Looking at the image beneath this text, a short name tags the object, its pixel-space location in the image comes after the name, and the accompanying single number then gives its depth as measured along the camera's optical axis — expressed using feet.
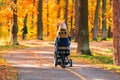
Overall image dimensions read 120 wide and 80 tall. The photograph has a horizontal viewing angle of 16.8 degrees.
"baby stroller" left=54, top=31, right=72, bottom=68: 63.36
